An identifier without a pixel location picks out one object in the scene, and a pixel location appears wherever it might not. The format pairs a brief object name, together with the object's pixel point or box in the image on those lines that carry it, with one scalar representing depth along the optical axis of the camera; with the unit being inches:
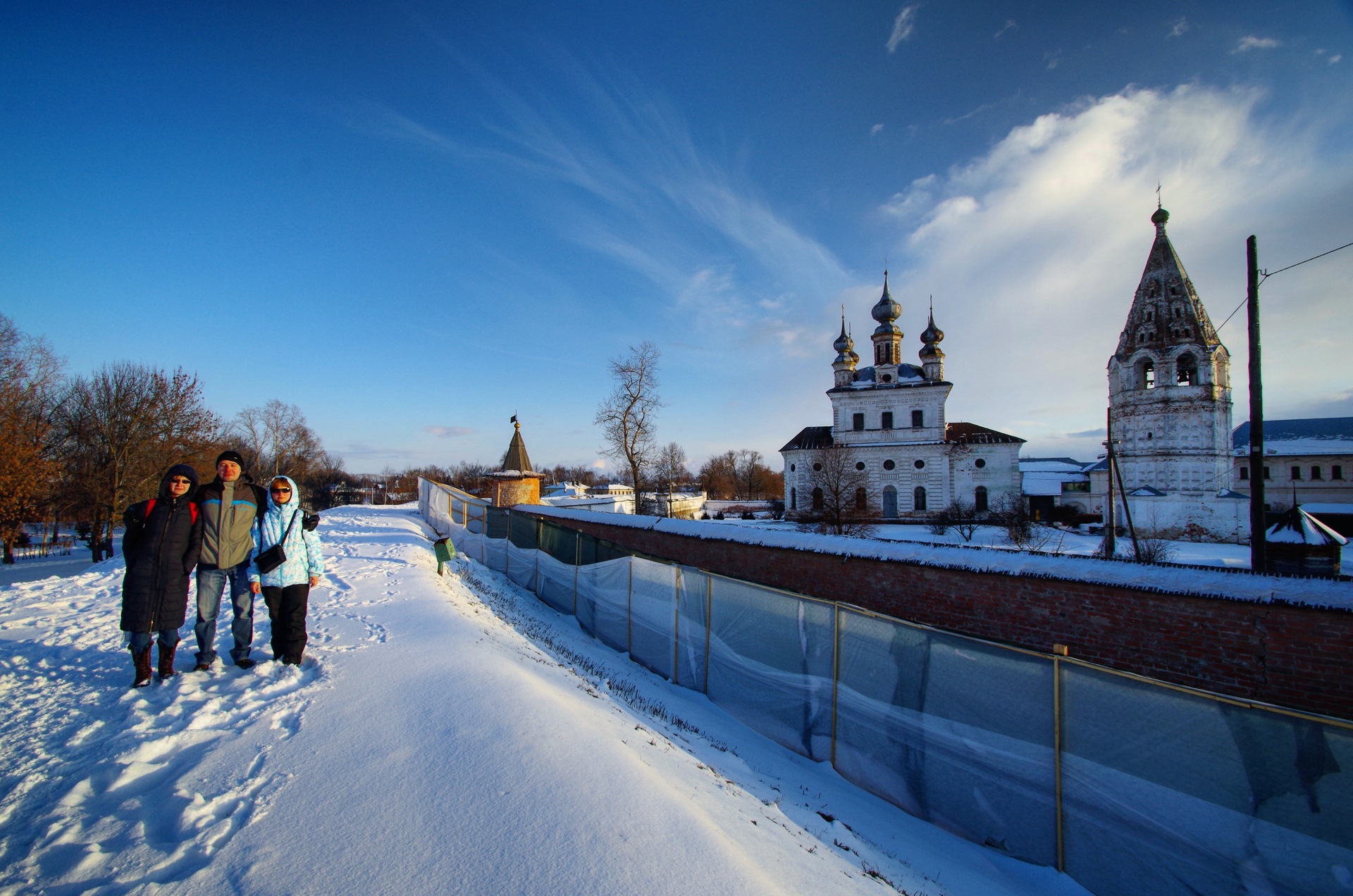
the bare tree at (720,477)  3597.2
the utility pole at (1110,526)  669.3
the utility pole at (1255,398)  370.9
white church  1524.4
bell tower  1283.2
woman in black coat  157.0
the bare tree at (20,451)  645.9
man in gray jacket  170.4
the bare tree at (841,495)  1240.8
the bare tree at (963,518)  1186.1
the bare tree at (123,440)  850.1
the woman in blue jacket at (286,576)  178.9
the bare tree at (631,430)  1095.6
